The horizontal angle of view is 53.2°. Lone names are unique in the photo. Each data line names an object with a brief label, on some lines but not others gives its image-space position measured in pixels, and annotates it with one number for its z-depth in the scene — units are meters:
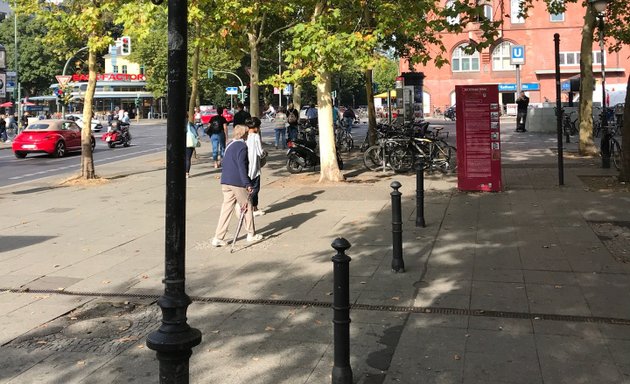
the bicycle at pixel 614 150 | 14.12
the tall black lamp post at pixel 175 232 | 2.82
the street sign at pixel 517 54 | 40.92
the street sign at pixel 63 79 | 31.58
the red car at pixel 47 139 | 24.66
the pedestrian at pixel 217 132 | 18.19
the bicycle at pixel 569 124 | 26.50
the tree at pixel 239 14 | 12.80
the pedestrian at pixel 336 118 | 24.13
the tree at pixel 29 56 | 71.06
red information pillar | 12.01
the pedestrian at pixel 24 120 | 44.48
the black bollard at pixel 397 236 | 6.70
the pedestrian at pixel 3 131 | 34.22
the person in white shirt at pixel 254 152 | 9.32
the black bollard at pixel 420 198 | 8.93
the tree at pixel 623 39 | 12.11
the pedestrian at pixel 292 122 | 22.27
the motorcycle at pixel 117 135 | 29.91
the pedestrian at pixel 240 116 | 17.05
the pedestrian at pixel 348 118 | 27.71
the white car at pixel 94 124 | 46.28
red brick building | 60.06
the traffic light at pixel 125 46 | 26.75
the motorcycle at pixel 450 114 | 49.58
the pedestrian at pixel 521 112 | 28.94
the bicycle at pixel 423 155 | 15.68
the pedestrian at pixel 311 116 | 23.53
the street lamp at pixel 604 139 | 14.31
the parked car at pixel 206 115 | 53.53
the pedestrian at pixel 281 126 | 25.20
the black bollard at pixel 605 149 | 14.96
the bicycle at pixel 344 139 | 23.27
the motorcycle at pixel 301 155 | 16.75
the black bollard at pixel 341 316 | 3.75
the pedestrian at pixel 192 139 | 16.56
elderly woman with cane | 8.26
